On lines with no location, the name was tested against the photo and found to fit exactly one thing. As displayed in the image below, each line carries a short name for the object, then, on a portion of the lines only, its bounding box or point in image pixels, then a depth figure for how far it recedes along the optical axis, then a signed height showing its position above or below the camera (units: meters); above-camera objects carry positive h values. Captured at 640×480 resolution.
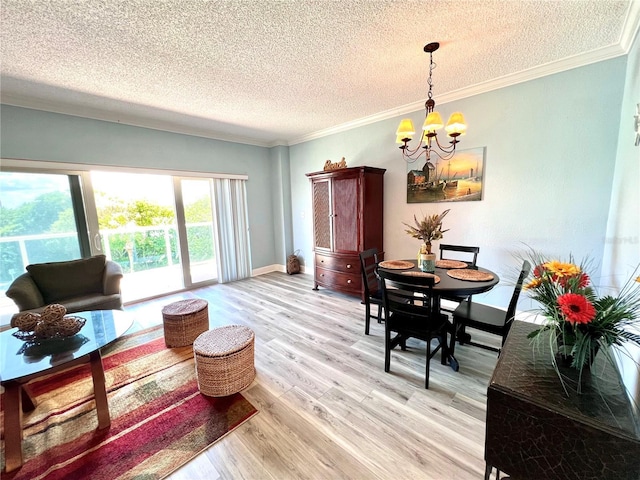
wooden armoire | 3.61 -0.20
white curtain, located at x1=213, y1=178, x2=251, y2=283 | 4.62 -0.32
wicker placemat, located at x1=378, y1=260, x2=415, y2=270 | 2.54 -0.62
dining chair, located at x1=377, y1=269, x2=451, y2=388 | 1.85 -0.92
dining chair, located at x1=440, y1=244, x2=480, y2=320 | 2.69 -0.64
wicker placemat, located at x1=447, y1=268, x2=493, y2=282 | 2.09 -0.62
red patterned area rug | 1.40 -1.37
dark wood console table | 0.84 -0.80
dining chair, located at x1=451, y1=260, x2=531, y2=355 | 1.92 -0.95
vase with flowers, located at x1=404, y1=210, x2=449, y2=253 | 2.33 -0.25
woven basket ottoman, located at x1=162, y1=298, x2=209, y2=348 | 2.55 -1.13
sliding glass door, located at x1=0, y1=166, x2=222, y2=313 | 3.00 -0.15
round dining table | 1.91 -0.63
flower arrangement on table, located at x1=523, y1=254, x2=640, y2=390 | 0.93 -0.42
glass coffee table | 1.37 -0.87
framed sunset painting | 2.99 +0.32
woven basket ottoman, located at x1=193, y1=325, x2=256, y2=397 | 1.85 -1.13
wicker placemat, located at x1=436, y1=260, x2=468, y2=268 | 2.57 -0.62
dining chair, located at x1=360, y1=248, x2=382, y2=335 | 2.67 -0.95
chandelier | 2.06 +0.66
